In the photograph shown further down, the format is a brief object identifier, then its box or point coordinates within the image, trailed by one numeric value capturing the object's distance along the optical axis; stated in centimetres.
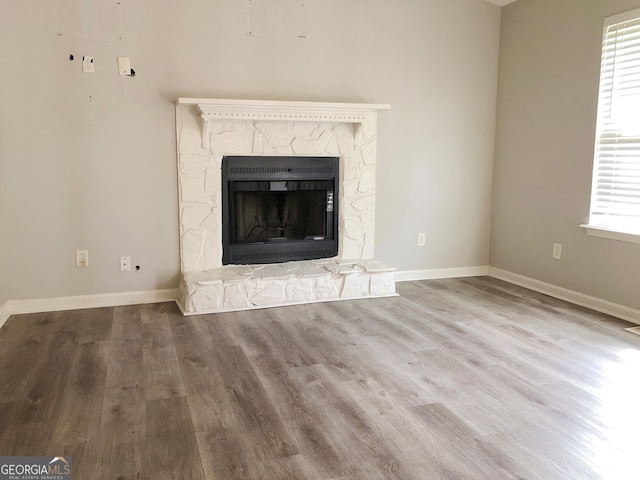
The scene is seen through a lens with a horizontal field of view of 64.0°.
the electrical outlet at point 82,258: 367
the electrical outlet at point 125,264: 378
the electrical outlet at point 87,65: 352
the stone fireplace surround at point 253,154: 368
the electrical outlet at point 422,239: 462
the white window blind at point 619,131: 346
